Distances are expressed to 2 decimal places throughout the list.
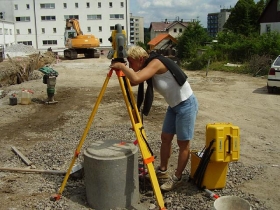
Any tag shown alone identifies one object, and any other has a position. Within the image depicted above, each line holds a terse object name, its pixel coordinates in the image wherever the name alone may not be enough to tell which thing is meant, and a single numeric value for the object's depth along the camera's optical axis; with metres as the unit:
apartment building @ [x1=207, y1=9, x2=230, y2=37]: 164.38
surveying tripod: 3.58
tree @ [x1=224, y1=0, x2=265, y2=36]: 46.03
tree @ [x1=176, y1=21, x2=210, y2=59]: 29.86
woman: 3.56
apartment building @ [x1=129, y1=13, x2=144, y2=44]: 126.19
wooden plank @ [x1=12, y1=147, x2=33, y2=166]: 5.42
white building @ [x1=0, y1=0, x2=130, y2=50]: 54.12
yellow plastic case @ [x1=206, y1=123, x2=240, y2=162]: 3.92
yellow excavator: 29.83
